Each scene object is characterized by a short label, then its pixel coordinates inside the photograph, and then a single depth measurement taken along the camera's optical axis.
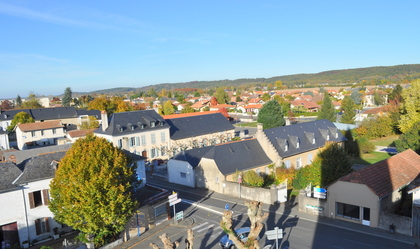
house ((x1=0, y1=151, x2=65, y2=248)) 21.45
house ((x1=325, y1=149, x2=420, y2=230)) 23.09
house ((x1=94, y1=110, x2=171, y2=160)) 46.10
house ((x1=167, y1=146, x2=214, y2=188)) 35.06
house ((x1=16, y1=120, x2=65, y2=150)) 62.28
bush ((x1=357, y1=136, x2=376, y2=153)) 48.83
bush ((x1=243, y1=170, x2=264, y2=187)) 31.36
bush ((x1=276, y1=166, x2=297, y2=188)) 34.31
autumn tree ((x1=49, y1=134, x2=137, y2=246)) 19.41
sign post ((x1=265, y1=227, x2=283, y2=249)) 16.08
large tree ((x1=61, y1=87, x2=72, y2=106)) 139.44
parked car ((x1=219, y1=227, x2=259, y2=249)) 20.04
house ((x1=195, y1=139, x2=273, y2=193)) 32.97
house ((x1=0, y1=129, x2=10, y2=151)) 59.97
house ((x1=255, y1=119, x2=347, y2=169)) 37.84
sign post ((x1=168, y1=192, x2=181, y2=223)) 24.12
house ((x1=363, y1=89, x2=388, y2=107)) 124.94
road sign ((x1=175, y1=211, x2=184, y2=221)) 25.44
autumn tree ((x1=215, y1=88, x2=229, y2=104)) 145.50
